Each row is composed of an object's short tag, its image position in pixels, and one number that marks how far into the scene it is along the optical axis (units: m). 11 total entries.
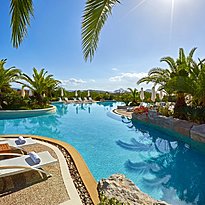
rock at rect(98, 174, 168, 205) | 3.15
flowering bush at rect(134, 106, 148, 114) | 14.44
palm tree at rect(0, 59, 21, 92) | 16.96
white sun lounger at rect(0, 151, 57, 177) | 3.74
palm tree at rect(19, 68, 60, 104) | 19.94
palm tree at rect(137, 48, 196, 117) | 10.78
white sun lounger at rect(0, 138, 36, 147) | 5.61
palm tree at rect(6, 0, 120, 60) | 3.00
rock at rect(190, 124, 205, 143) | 7.79
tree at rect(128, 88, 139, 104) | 23.79
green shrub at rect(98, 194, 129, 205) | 2.45
